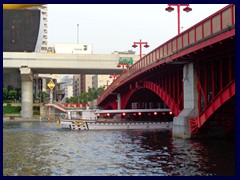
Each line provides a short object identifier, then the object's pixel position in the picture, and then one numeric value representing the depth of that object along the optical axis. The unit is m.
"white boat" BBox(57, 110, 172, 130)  63.28
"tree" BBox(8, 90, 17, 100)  124.37
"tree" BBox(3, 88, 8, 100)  123.96
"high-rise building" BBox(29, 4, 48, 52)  187.75
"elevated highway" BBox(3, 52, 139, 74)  107.94
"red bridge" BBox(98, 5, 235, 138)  29.73
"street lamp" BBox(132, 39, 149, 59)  67.41
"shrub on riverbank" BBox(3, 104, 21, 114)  116.14
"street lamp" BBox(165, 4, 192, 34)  35.58
